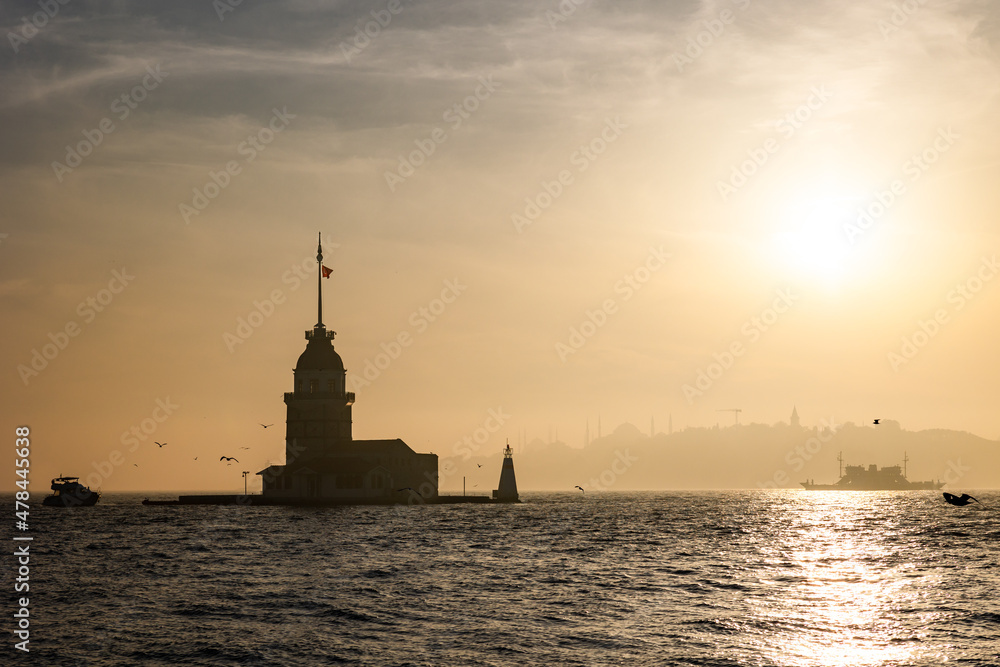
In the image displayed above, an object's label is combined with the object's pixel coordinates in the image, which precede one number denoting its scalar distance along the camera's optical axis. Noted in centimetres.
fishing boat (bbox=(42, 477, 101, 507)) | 16238
